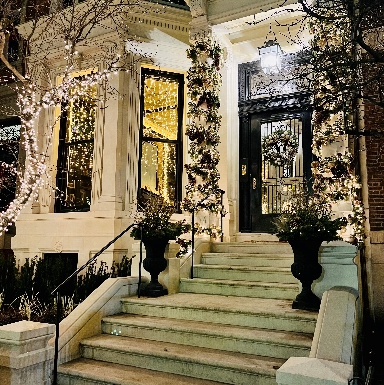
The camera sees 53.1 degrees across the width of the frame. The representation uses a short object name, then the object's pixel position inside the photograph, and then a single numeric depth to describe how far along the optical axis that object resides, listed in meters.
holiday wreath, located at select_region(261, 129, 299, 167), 8.73
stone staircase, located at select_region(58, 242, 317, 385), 4.22
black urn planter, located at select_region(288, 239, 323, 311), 5.00
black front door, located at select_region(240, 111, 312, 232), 8.66
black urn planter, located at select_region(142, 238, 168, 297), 6.17
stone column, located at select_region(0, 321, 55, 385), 4.15
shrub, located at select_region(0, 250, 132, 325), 6.49
